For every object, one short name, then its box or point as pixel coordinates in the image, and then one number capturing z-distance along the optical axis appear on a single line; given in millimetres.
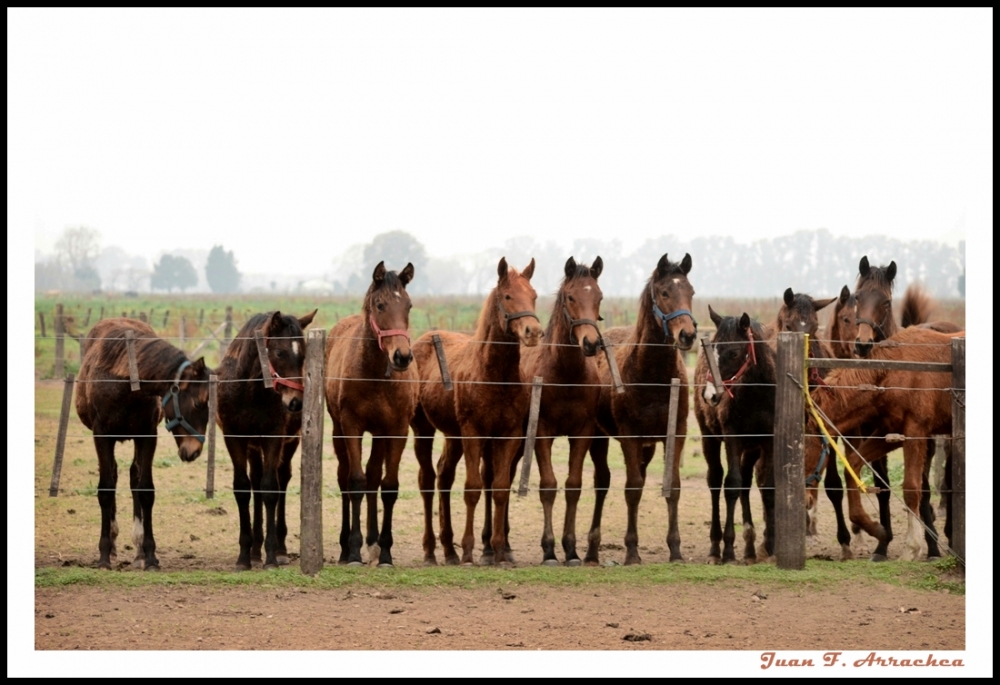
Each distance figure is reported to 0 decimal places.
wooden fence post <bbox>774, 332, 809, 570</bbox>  17594
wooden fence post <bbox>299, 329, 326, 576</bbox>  16969
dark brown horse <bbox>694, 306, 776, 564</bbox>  18844
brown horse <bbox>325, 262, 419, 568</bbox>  17594
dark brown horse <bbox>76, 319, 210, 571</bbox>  17844
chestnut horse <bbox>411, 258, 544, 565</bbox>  18094
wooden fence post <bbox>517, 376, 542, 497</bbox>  17828
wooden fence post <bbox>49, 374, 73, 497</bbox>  18250
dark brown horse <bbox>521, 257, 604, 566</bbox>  18531
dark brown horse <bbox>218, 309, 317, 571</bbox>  17734
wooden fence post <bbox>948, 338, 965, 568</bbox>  18266
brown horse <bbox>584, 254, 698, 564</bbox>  18656
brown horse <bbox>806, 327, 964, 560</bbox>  19187
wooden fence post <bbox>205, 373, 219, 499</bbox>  17328
